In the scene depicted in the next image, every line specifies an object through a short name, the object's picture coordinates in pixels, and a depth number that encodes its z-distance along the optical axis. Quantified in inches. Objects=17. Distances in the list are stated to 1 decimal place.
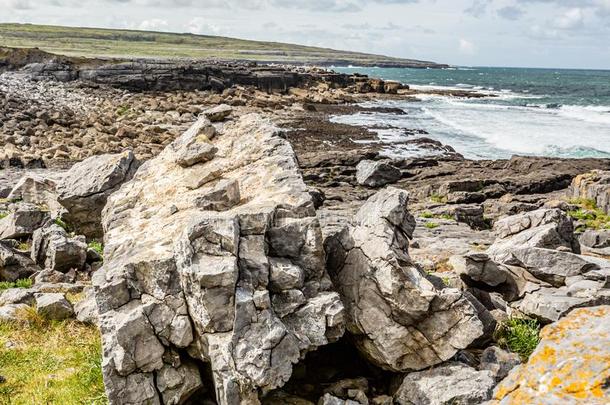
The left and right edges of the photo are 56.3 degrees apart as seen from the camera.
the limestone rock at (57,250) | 598.9
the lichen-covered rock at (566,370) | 200.1
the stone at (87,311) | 478.0
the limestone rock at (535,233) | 603.4
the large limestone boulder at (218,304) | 296.8
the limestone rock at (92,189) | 695.1
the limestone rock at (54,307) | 476.4
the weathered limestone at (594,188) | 1127.6
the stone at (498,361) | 342.6
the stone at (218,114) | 579.2
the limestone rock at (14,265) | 588.7
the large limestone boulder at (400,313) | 333.4
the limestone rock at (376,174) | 1370.0
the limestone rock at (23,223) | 691.4
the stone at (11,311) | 476.1
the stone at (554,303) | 414.6
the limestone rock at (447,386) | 310.7
